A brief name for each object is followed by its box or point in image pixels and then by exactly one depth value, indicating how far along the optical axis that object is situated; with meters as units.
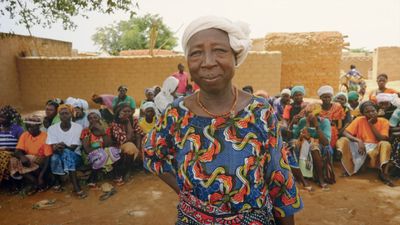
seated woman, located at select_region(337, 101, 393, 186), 4.96
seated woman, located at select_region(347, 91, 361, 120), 6.77
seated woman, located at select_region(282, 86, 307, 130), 5.67
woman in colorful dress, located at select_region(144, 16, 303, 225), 1.26
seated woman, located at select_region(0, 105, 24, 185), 4.72
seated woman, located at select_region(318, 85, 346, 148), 5.37
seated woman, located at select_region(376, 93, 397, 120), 5.32
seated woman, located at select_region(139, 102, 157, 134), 5.53
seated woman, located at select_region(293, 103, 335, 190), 4.81
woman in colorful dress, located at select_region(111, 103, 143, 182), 5.14
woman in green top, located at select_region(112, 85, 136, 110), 6.71
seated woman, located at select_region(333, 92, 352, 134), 5.56
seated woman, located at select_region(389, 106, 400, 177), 4.90
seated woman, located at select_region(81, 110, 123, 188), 4.92
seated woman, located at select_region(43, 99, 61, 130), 5.35
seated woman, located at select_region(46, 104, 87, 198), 4.70
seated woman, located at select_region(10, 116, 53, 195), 4.71
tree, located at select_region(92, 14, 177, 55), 26.82
